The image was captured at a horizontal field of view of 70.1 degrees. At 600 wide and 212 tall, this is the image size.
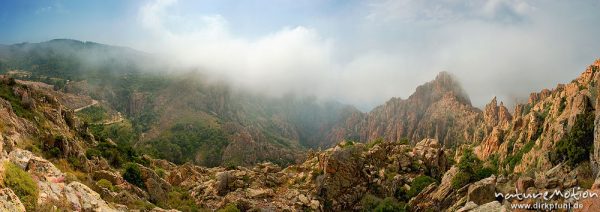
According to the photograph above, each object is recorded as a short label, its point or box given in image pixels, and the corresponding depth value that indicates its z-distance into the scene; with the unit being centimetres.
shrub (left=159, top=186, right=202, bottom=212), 5355
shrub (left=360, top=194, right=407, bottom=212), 6175
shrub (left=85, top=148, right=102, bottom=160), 5838
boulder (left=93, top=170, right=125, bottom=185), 4419
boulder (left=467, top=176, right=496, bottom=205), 3922
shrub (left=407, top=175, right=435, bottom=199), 6936
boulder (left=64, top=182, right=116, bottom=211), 2589
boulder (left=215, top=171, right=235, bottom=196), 6769
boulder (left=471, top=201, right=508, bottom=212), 2642
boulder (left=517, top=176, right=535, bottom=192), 3276
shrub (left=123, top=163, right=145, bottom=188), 5303
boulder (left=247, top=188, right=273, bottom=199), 6488
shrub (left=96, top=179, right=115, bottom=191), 3950
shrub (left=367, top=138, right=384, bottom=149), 8747
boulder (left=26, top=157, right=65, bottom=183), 2658
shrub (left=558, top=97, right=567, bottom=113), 8234
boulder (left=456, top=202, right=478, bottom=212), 3091
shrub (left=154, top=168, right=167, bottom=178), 8151
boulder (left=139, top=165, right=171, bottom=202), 5248
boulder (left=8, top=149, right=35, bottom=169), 2567
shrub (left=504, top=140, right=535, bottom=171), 8600
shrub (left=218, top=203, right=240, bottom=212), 5591
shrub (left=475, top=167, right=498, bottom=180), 6844
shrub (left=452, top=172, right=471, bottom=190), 5801
